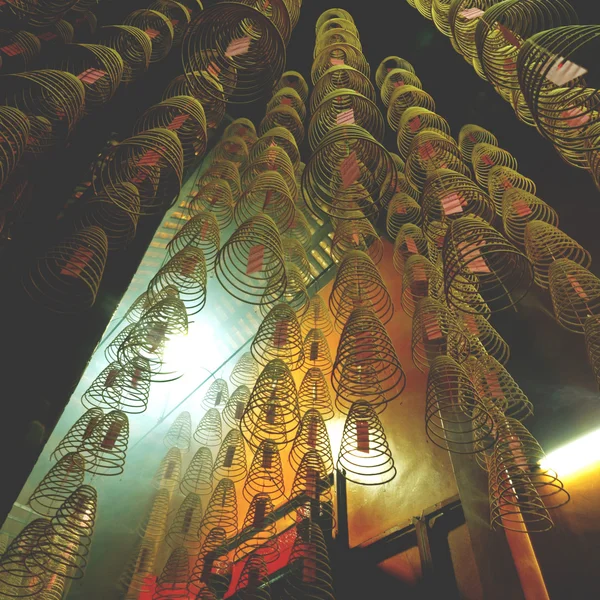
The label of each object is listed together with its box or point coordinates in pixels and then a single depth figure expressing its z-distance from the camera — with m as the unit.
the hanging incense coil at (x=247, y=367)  5.29
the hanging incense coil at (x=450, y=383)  2.38
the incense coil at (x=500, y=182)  2.93
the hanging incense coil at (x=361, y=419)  2.24
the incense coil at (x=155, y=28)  2.90
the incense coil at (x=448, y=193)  2.18
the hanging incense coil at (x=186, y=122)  2.49
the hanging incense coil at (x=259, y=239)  2.36
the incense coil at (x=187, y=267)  2.69
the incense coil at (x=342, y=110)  2.56
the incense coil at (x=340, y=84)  2.67
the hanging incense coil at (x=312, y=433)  3.19
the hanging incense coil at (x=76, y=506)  2.84
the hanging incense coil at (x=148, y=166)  2.20
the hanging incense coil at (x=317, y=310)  4.36
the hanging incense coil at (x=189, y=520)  4.76
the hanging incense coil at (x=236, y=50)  1.87
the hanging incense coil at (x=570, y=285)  2.38
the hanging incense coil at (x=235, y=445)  4.17
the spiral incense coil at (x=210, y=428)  5.59
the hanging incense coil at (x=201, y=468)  5.21
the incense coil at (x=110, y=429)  2.83
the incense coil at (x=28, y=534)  2.73
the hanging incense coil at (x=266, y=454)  3.09
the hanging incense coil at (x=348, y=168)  2.01
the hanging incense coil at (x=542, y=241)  2.64
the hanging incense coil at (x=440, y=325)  2.76
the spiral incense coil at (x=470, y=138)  3.54
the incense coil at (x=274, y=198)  2.60
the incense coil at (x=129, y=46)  2.58
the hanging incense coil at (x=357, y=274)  2.84
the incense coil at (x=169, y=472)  6.37
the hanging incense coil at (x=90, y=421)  3.29
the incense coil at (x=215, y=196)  3.29
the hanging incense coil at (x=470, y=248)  1.91
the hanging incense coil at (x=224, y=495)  4.20
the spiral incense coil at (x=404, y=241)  3.48
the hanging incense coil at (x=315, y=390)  3.57
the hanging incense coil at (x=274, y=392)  2.83
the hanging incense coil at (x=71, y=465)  3.27
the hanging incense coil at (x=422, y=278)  3.07
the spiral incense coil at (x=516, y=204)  2.63
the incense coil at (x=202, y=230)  2.94
